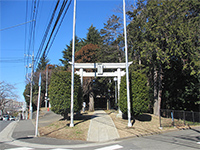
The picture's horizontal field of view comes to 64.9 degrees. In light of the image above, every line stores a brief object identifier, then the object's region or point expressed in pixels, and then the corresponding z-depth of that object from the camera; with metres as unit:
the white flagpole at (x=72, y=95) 11.88
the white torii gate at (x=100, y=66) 17.06
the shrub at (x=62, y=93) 12.77
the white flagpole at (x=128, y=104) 11.83
